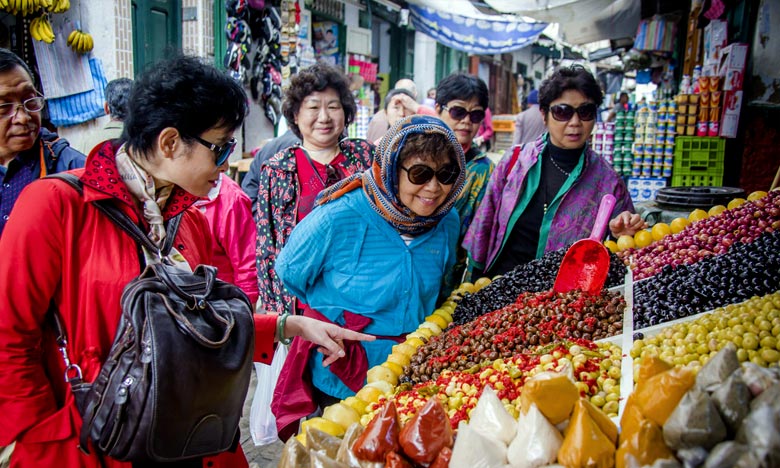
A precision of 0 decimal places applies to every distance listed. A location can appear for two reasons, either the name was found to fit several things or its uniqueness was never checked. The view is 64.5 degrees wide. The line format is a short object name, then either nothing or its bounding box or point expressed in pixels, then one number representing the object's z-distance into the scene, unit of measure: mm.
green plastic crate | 6273
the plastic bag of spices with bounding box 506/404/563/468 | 1329
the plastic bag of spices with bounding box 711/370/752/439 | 1146
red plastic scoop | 2660
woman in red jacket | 1545
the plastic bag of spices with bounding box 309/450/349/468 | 1437
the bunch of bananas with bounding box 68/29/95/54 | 5836
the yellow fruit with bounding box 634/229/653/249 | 3217
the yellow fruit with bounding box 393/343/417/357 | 2516
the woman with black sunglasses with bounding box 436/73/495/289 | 3783
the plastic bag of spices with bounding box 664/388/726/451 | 1128
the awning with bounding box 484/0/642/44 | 9430
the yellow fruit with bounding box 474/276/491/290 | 3292
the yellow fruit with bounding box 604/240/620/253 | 3301
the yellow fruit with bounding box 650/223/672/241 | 3252
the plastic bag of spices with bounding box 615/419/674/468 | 1175
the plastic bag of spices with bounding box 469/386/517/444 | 1455
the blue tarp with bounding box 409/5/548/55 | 11719
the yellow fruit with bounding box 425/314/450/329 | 2746
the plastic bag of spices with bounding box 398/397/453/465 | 1451
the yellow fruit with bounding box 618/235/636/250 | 3273
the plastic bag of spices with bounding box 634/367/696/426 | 1226
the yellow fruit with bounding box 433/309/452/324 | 2820
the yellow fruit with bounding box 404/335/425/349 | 2557
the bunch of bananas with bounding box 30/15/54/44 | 5406
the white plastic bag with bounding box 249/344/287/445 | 3494
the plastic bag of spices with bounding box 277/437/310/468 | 1506
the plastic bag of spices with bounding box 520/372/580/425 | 1376
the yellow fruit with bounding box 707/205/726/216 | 3301
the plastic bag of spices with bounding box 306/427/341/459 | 1585
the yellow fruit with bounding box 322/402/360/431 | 2018
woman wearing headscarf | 2588
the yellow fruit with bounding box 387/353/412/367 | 2475
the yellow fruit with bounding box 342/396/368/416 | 2113
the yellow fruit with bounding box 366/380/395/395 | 2242
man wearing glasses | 2549
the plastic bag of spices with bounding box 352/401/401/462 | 1472
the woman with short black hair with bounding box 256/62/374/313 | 3582
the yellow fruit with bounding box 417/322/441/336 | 2654
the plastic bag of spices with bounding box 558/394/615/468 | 1264
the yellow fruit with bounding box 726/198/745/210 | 3273
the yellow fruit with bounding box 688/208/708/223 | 3407
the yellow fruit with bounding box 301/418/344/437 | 1963
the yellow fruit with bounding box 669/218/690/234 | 3299
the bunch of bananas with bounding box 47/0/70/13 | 5398
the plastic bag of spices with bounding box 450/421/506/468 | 1359
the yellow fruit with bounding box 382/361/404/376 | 2420
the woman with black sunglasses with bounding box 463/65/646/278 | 3338
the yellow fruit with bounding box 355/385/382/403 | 2168
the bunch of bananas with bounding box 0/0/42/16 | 5027
